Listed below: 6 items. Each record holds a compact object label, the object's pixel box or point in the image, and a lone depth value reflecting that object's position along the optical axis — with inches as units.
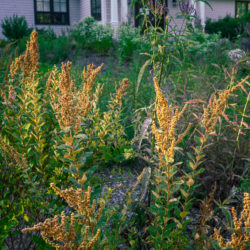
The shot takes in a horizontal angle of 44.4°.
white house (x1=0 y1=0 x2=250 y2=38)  733.3
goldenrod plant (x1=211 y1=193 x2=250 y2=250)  41.4
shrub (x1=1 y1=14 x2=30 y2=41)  637.3
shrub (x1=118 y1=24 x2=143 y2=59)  463.5
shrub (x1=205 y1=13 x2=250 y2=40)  762.6
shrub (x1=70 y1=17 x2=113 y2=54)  528.1
